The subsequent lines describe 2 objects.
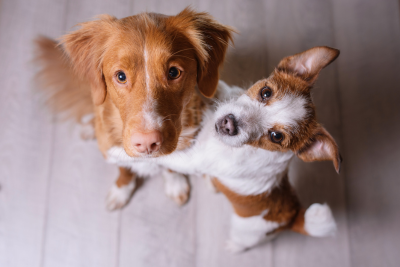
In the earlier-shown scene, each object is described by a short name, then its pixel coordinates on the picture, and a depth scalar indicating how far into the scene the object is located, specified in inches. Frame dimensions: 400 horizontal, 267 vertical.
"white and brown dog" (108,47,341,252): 23.3
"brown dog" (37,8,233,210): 22.3
